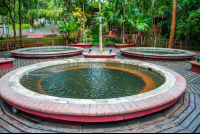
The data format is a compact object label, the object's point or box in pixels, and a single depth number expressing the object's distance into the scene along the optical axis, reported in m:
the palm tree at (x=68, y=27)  17.11
